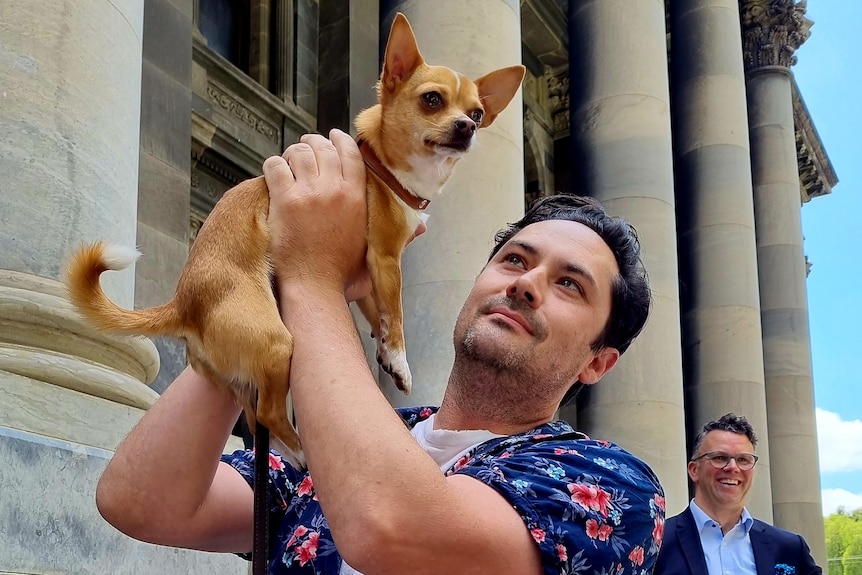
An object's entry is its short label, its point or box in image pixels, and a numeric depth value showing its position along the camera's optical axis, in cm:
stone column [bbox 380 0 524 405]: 836
